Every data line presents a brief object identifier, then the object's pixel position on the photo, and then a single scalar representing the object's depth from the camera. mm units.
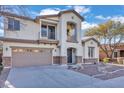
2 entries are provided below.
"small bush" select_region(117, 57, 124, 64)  9690
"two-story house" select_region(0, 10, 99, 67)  8099
